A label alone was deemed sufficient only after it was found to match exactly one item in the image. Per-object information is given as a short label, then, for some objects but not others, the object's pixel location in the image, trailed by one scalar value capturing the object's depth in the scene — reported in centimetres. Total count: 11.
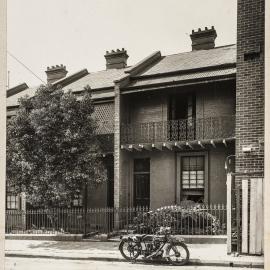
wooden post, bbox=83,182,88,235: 1456
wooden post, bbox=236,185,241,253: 1024
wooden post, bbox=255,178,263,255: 973
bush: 1354
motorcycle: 984
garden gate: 980
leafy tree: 1491
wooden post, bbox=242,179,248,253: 998
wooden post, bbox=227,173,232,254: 1046
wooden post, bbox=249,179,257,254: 980
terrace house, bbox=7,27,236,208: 1580
